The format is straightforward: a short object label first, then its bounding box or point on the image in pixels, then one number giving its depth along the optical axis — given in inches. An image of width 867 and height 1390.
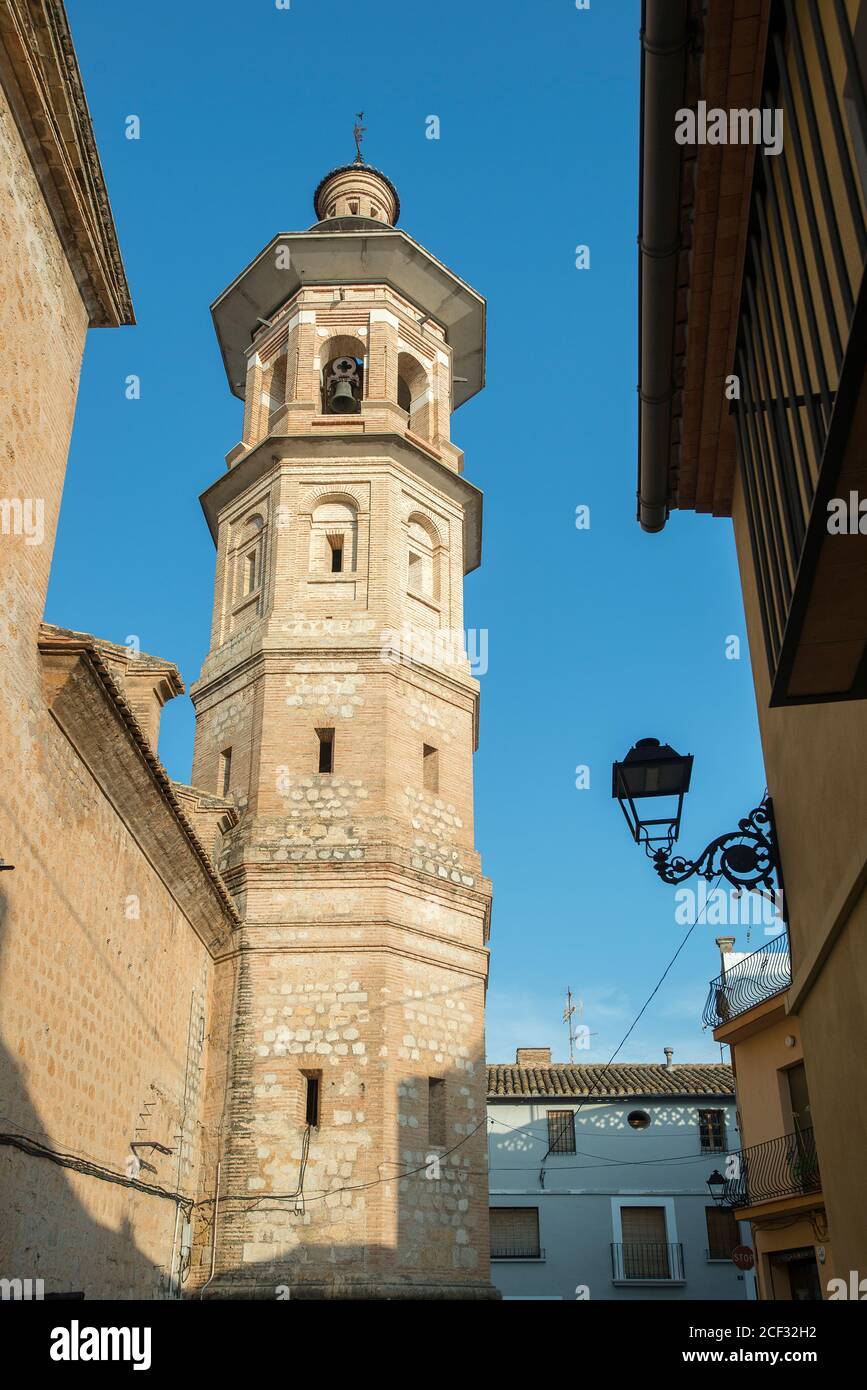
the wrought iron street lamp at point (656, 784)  212.8
